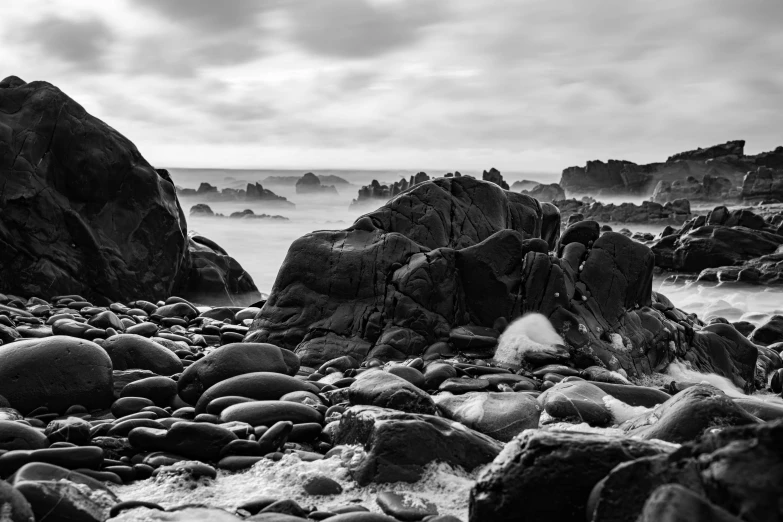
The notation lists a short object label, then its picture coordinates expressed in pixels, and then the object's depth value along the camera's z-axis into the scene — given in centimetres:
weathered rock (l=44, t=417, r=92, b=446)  374
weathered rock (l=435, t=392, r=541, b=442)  417
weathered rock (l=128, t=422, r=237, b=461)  369
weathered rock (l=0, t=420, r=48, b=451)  352
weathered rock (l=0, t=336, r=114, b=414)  450
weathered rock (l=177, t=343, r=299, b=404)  496
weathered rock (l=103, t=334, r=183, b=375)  548
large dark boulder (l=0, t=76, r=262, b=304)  953
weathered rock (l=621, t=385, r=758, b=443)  337
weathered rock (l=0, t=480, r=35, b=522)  248
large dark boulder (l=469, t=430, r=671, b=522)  251
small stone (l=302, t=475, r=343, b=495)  327
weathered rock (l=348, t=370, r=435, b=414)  424
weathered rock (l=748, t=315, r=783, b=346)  1183
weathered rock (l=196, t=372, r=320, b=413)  466
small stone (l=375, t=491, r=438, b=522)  296
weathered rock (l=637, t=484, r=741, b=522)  187
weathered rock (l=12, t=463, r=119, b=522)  271
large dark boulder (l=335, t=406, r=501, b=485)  339
